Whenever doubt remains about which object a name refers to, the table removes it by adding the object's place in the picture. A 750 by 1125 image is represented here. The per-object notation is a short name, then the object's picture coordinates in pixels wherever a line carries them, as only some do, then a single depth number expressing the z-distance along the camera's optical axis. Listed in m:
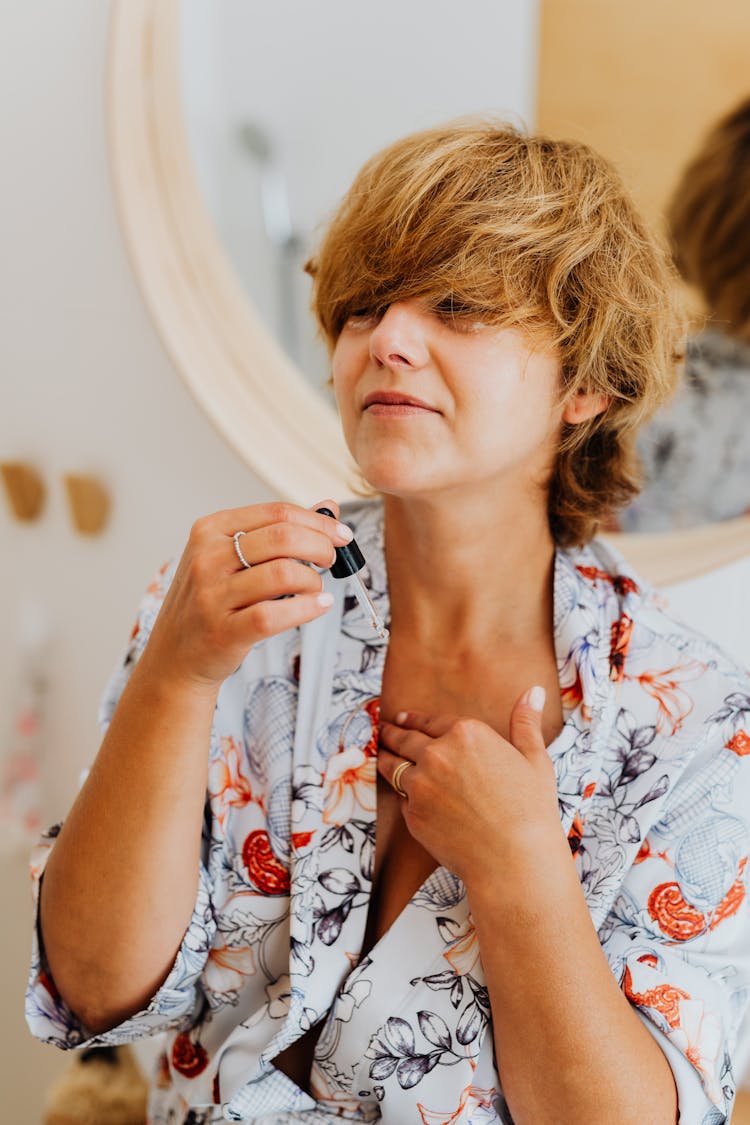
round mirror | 1.31
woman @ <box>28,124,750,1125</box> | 0.75
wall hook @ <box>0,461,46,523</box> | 1.58
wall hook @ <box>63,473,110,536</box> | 1.53
